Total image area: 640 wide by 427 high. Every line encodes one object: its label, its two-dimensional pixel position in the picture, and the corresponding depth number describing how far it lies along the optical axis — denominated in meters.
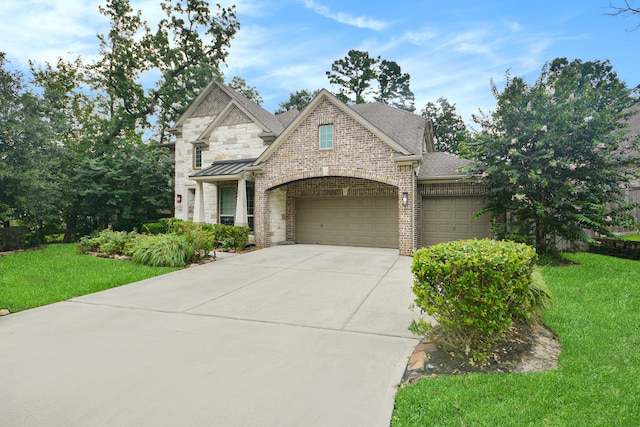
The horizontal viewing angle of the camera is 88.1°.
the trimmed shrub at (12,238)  12.61
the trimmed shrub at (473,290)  3.27
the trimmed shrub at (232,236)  12.23
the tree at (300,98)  34.00
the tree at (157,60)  18.94
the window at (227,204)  14.97
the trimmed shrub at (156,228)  15.40
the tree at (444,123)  29.98
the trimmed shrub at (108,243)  10.92
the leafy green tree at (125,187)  15.84
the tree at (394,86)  34.53
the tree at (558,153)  8.53
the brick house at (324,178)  11.32
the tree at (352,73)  33.00
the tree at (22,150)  11.41
